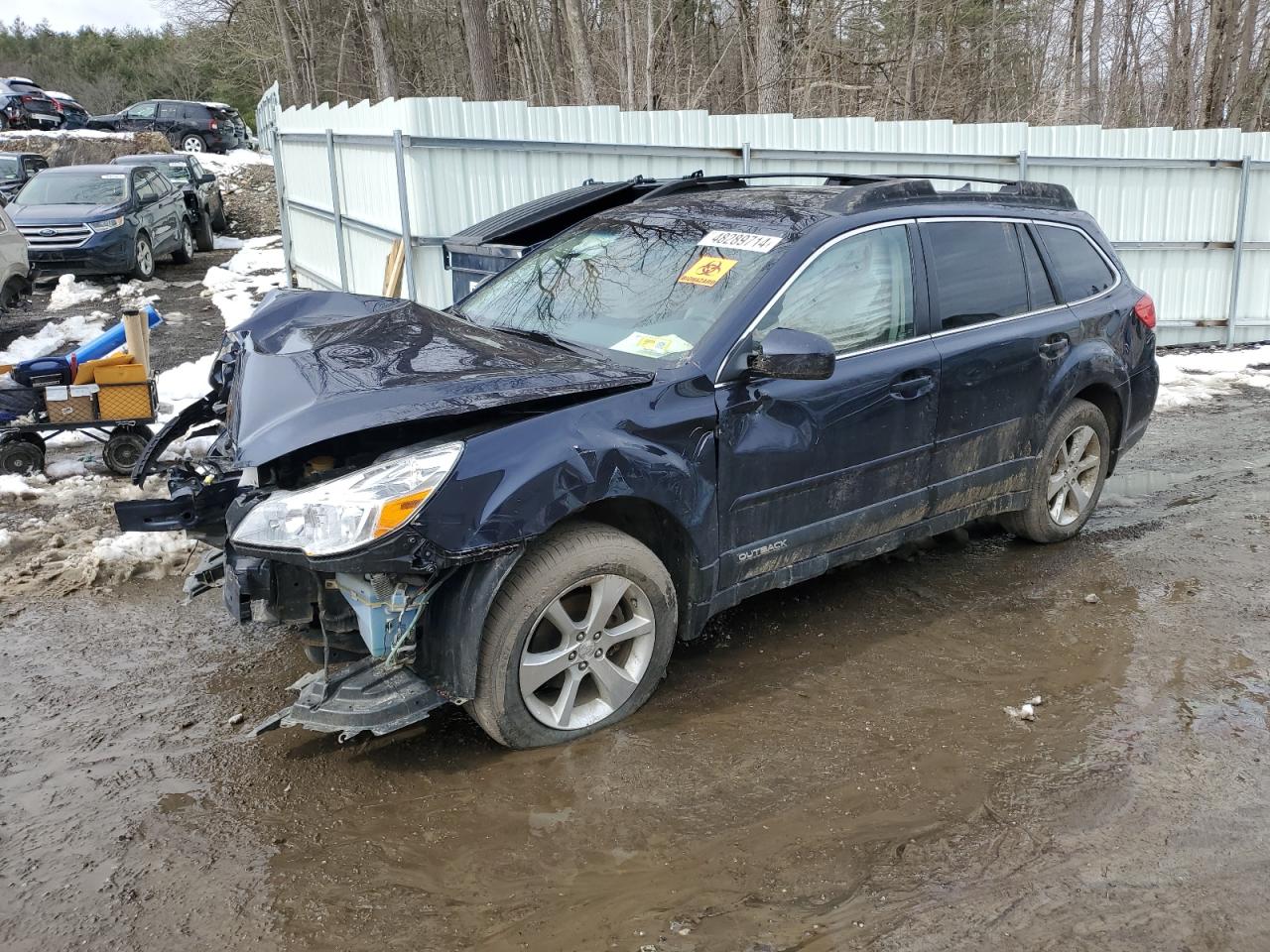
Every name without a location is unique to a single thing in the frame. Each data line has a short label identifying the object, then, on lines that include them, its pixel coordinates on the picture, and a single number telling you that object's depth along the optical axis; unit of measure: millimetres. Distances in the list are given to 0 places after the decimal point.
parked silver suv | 13062
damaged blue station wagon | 3416
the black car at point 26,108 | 32094
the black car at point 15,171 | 19609
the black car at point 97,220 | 15234
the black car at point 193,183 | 18922
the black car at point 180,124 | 32656
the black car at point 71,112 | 35312
